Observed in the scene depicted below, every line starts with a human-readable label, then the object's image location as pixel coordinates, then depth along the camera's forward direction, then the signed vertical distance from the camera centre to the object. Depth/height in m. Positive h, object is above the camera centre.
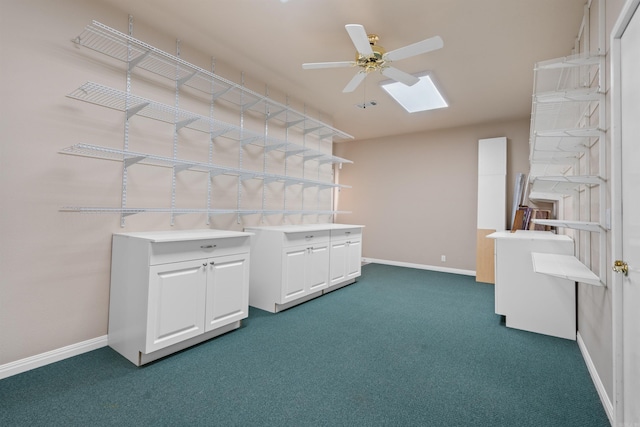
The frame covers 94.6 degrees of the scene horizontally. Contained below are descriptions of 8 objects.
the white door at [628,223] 1.25 +0.03
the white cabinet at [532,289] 2.59 -0.58
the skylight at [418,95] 3.59 +1.71
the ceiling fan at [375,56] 2.05 +1.30
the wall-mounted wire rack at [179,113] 2.22 +0.91
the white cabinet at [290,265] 3.14 -0.53
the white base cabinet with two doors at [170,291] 2.04 -0.57
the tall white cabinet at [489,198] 4.70 +0.44
